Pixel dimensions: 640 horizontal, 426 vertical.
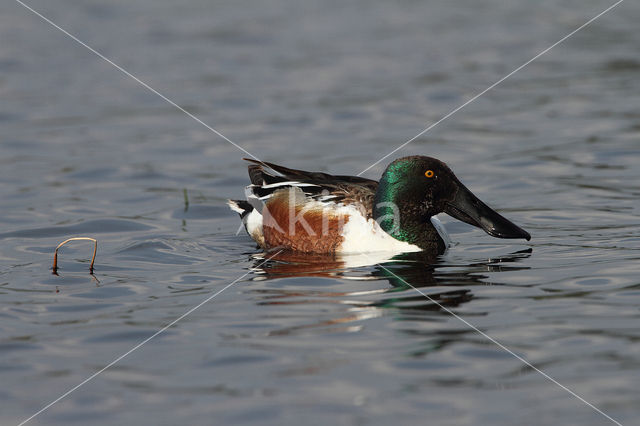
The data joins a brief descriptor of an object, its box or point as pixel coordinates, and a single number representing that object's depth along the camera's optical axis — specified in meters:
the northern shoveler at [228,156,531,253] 15.35
